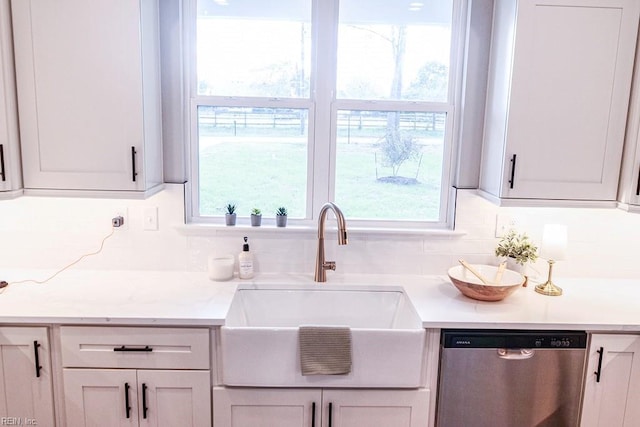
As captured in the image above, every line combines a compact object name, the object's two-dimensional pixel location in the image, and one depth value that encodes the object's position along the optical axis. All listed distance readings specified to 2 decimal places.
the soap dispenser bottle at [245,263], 2.40
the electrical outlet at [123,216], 2.46
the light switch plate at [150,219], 2.46
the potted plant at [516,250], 2.38
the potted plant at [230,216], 2.48
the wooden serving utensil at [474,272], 2.25
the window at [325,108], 2.45
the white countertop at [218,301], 1.95
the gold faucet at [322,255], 2.33
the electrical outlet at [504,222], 2.53
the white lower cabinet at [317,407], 1.99
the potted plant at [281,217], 2.50
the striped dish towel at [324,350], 1.93
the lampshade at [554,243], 2.32
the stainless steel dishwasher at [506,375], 1.98
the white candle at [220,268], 2.38
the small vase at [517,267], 2.44
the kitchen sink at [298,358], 1.95
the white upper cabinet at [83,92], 2.03
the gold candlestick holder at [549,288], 2.31
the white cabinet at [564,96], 2.10
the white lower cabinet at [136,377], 1.95
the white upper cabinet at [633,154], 2.15
